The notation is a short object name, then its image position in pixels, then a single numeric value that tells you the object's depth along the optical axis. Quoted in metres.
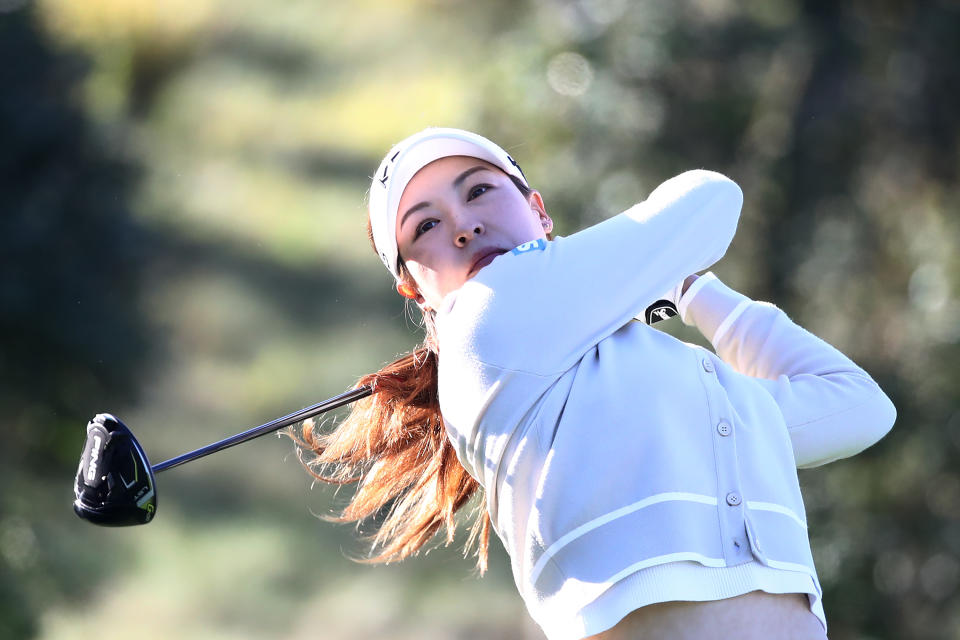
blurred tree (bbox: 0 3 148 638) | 24.62
